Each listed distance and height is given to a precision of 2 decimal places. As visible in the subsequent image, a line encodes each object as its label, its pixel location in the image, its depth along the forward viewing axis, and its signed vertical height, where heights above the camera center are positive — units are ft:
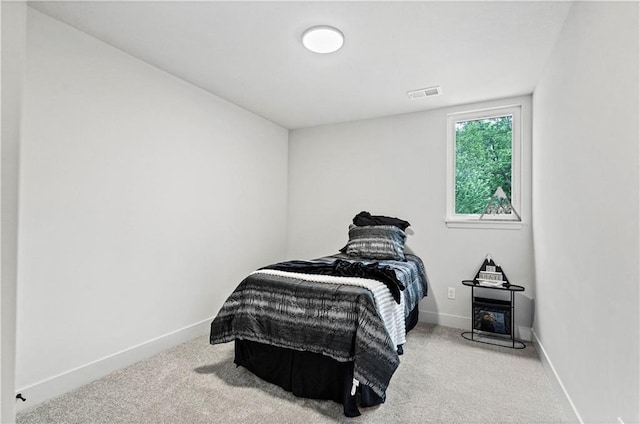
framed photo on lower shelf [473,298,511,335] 10.48 -3.14
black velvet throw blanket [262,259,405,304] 7.73 -1.36
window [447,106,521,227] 11.44 +1.77
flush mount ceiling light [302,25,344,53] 7.35 +3.94
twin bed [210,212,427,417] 6.39 -2.36
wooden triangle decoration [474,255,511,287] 10.73 -1.91
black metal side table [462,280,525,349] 10.43 -3.18
